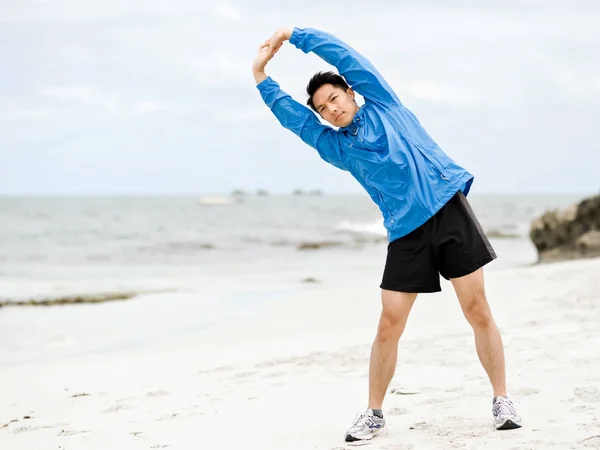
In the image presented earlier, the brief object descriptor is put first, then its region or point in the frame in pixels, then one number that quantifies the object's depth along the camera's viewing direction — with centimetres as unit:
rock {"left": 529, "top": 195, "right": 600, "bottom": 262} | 1459
